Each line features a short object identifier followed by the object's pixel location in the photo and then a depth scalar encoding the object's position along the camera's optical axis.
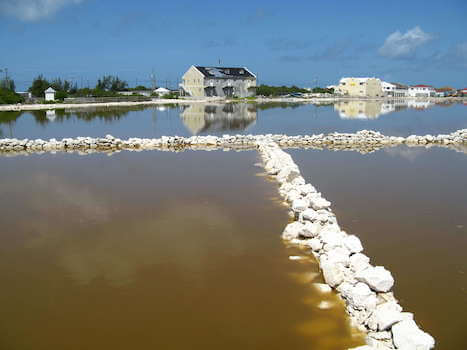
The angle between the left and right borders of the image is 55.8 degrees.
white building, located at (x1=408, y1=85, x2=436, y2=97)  102.19
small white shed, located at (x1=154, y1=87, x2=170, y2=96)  73.97
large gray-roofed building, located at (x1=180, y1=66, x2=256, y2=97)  66.00
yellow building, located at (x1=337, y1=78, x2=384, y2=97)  90.89
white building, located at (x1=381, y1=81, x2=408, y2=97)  98.28
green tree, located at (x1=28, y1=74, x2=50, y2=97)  57.88
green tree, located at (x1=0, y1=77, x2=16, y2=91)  61.49
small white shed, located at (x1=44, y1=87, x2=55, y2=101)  54.88
